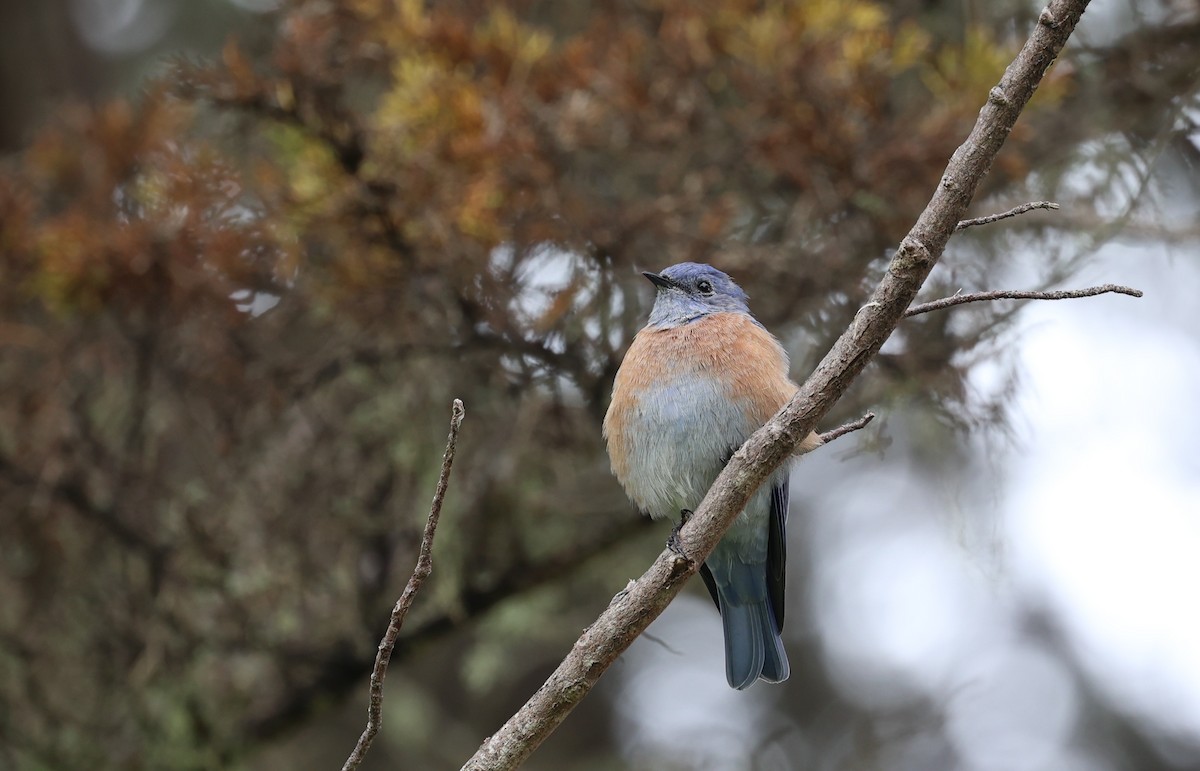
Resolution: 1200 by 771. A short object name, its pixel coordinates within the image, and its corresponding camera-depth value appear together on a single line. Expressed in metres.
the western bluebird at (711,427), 8.84
